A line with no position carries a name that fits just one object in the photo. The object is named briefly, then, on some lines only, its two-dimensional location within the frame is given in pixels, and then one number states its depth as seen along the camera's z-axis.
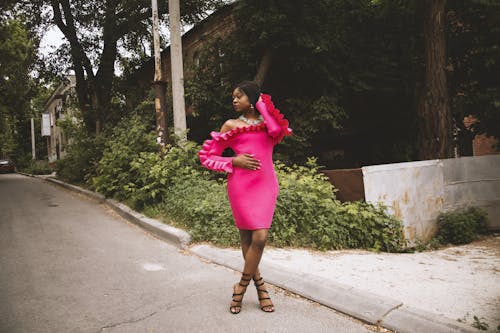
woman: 3.09
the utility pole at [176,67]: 8.91
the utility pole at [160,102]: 8.54
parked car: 35.41
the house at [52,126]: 42.44
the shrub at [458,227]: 8.03
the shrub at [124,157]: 9.02
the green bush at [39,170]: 29.80
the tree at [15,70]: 18.05
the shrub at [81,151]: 12.84
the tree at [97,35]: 15.98
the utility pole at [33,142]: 41.34
